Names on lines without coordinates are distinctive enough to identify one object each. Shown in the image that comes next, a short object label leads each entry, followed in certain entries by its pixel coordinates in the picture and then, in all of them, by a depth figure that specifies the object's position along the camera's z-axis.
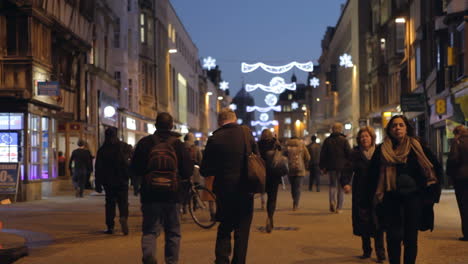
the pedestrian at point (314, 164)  29.14
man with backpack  8.79
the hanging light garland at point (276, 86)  76.25
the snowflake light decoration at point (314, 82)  91.50
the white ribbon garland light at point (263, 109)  116.56
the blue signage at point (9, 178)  23.06
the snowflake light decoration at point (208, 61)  79.38
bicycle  15.48
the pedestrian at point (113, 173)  13.53
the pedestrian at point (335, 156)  17.54
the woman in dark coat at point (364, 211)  9.91
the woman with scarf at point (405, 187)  7.84
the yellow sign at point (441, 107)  27.86
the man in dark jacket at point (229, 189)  8.45
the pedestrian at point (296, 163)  18.81
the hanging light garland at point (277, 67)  52.78
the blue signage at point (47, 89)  24.23
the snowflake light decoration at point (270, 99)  103.75
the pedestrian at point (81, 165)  26.41
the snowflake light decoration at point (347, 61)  58.88
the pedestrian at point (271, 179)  13.72
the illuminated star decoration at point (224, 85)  98.50
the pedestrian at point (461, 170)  12.52
